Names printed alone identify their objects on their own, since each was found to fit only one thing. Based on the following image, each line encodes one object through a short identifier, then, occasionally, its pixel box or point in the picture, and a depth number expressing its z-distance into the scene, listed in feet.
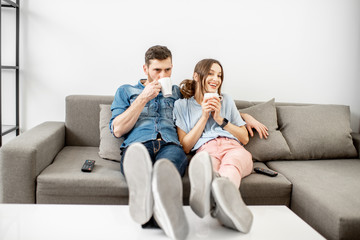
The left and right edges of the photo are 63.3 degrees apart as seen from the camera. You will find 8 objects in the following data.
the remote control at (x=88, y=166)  5.21
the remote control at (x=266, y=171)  5.55
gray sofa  4.88
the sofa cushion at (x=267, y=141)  6.57
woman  5.29
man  3.16
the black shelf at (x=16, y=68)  6.91
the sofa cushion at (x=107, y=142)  6.06
